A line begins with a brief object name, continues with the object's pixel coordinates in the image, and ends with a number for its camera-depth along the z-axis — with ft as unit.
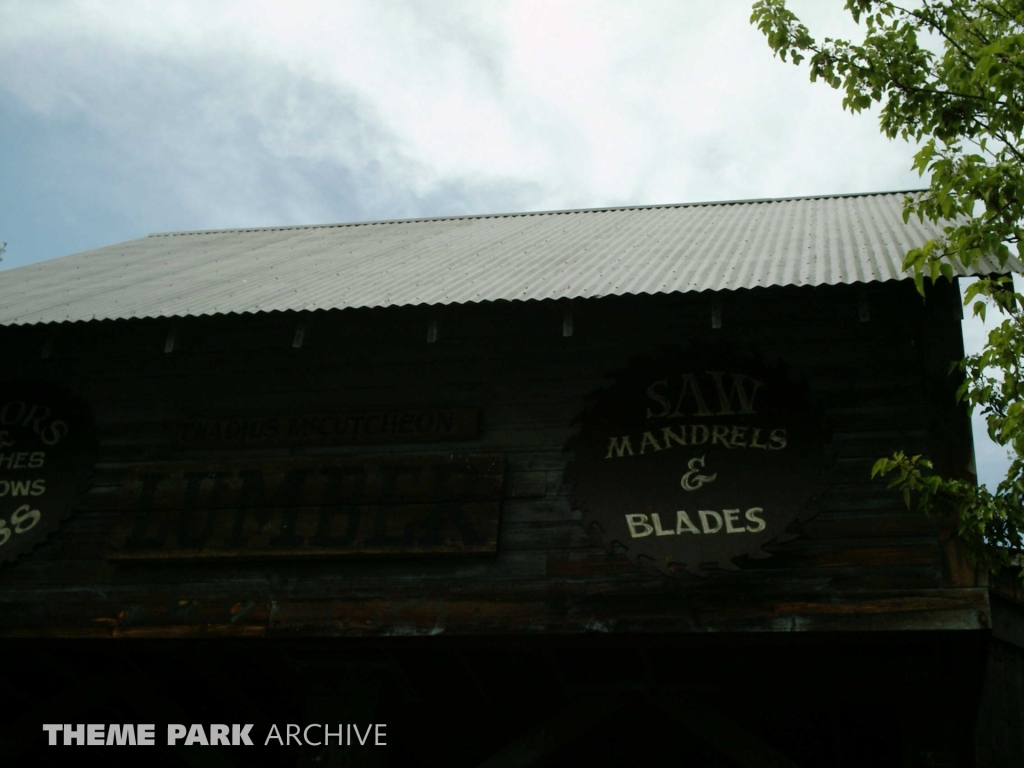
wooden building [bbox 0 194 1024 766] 23.77
